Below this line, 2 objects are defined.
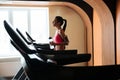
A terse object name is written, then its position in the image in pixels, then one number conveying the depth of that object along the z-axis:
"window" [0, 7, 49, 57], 4.22
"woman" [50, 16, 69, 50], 2.24
